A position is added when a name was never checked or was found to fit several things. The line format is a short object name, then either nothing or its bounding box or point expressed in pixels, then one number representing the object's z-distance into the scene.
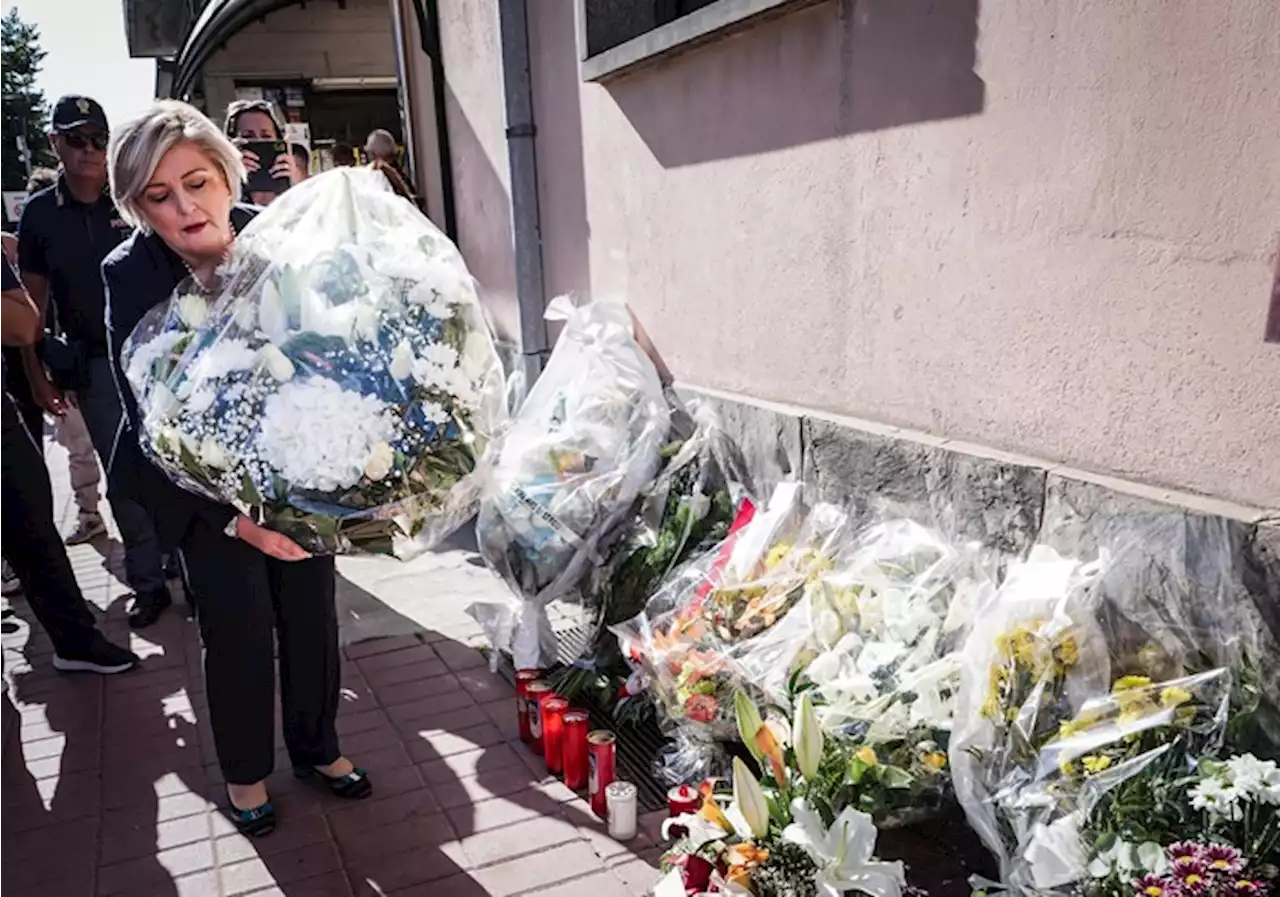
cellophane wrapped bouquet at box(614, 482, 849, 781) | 2.69
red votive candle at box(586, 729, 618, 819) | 2.79
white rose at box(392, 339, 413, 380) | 2.31
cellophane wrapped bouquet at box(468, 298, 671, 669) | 3.56
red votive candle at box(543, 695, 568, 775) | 3.02
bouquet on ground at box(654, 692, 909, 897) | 1.95
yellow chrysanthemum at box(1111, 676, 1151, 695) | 1.93
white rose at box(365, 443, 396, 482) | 2.27
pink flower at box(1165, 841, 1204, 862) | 1.65
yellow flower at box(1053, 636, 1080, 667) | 2.02
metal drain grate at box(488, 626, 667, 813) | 2.99
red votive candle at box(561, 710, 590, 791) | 2.93
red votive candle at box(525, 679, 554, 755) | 3.12
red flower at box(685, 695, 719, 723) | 2.67
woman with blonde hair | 2.41
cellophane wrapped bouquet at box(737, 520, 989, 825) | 2.25
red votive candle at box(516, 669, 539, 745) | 3.21
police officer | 4.06
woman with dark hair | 5.41
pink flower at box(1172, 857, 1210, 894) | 1.60
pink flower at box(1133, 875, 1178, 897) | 1.61
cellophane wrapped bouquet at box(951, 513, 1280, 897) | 1.70
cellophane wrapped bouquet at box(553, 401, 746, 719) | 3.39
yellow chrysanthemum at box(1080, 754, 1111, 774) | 1.84
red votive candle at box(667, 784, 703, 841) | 2.48
